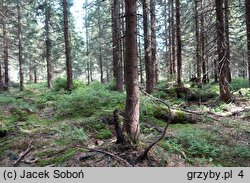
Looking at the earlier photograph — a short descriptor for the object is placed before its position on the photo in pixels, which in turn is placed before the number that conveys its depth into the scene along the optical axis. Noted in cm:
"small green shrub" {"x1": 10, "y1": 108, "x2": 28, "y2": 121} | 1173
